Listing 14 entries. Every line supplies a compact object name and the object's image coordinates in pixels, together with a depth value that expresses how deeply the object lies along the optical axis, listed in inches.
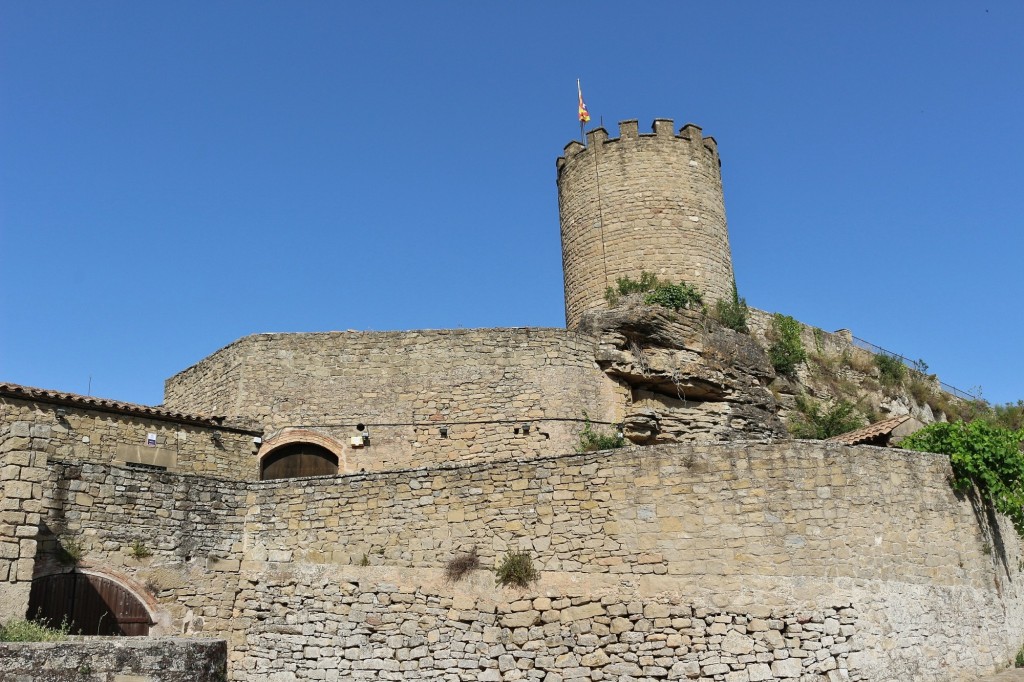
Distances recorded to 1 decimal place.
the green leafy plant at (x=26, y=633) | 315.6
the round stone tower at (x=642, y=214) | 871.1
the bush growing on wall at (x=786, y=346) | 927.0
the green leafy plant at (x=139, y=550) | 524.1
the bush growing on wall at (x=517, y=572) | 503.8
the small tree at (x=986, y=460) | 549.6
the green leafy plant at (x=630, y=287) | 842.8
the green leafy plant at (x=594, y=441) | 722.8
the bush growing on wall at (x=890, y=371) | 1059.3
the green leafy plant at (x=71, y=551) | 494.0
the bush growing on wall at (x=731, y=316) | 846.5
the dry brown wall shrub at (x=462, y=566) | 515.8
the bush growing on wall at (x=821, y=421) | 844.0
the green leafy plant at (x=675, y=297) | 815.1
